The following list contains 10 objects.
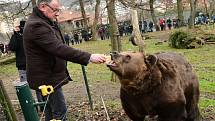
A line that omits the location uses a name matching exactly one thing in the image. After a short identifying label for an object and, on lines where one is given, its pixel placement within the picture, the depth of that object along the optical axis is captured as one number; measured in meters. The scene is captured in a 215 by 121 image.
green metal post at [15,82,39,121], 2.36
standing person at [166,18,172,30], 28.83
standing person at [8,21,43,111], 4.75
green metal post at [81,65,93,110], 4.30
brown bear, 2.88
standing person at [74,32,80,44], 26.86
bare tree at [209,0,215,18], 27.60
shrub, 15.11
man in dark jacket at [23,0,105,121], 2.65
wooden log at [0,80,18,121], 3.02
